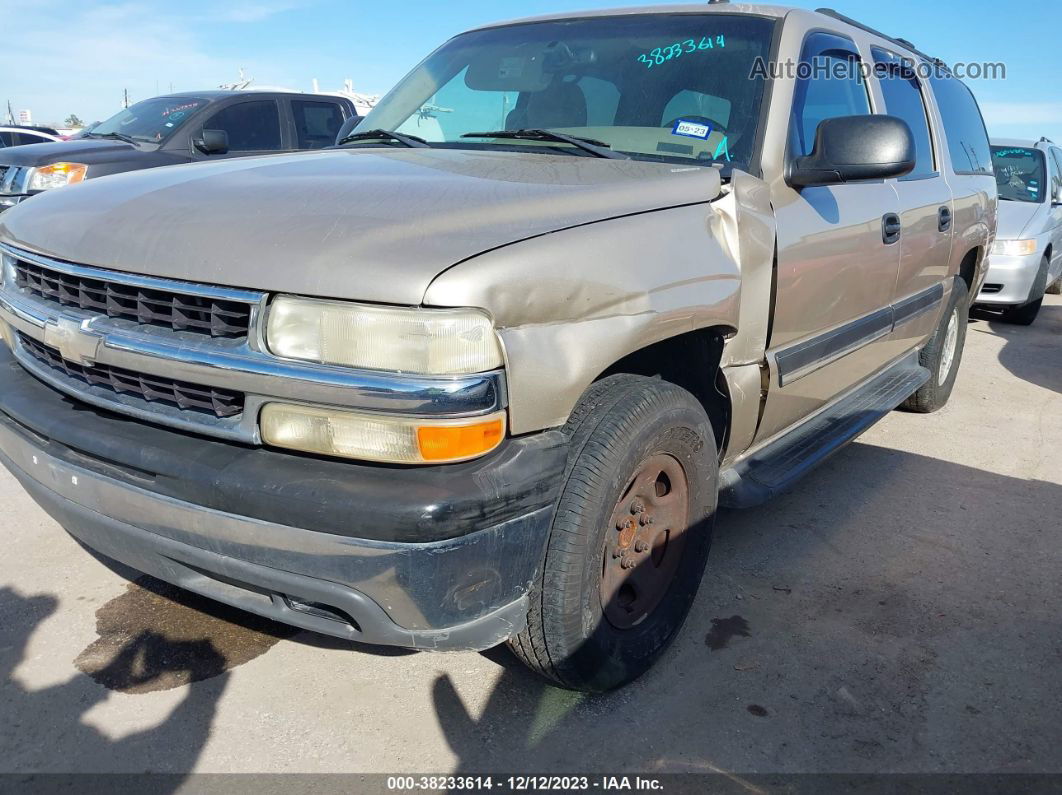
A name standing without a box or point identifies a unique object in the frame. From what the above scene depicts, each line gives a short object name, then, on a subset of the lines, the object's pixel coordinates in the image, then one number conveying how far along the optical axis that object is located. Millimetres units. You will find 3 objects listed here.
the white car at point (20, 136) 15773
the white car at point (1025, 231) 8078
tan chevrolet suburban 1855
